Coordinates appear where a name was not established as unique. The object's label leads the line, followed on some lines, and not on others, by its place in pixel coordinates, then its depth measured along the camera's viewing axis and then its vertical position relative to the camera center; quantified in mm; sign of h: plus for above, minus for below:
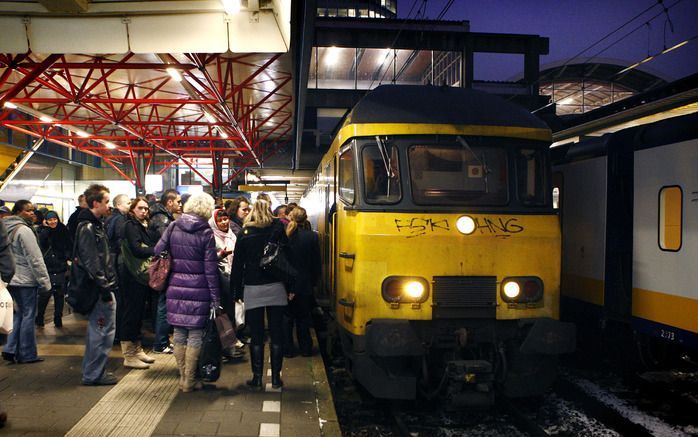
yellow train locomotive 5367 -239
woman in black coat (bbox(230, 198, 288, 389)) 5793 -653
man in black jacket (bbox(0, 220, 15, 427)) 4461 -305
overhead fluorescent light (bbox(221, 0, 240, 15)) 5953 +2314
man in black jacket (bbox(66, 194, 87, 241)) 8195 -15
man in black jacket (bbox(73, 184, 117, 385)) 5594 -628
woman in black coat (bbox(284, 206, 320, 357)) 7387 -715
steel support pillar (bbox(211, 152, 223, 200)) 27188 +2625
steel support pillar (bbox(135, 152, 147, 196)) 27247 +2793
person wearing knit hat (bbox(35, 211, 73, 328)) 9002 -505
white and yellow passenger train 6414 -57
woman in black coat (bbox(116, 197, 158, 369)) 6508 -680
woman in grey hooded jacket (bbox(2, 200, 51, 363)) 6352 -709
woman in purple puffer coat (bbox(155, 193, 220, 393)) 5508 -497
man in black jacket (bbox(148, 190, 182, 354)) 7171 -1076
